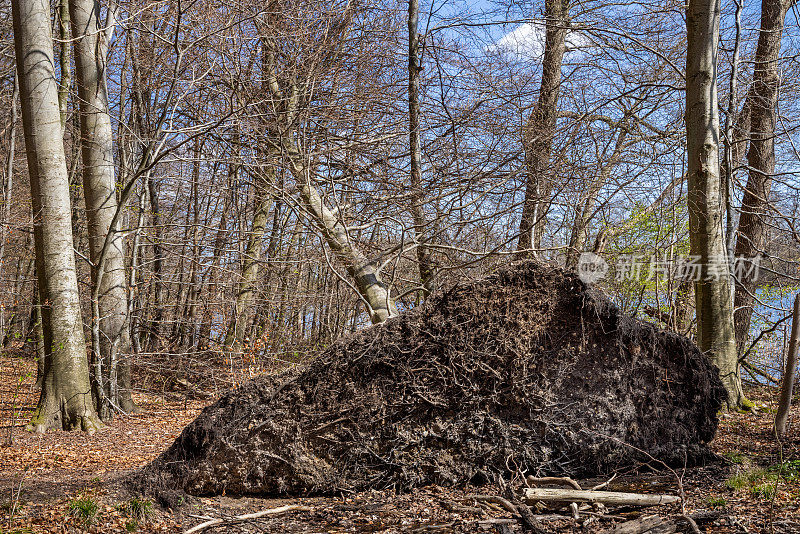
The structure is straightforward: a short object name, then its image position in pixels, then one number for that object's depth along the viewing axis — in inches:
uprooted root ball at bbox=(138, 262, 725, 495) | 200.1
